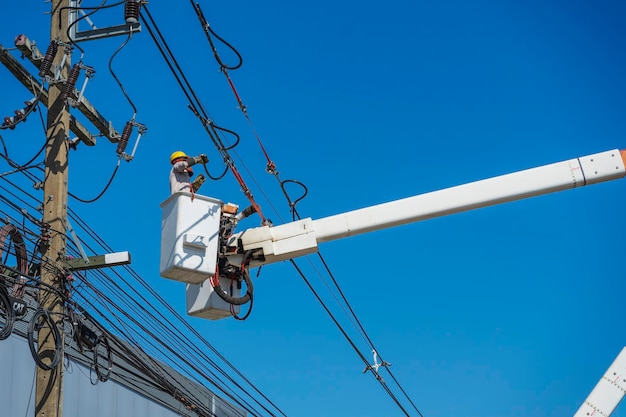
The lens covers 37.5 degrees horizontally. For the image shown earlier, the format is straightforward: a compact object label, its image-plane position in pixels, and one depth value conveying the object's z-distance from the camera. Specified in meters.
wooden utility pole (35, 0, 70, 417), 12.19
